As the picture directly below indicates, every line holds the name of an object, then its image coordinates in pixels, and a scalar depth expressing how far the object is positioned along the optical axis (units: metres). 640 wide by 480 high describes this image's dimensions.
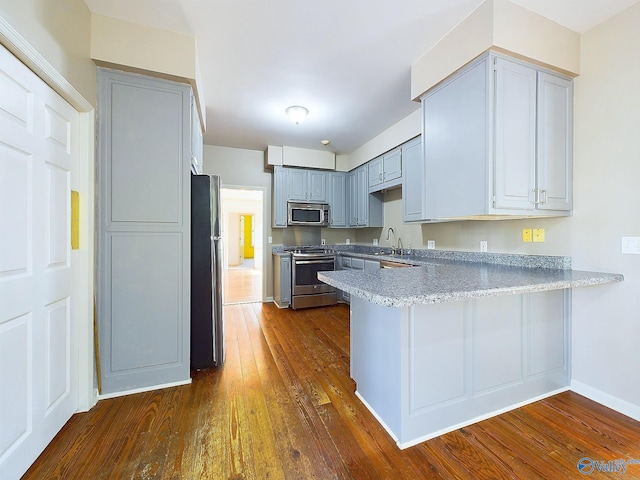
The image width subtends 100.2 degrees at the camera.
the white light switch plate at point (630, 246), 1.68
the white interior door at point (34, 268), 1.22
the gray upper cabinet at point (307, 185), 4.64
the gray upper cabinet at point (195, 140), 2.32
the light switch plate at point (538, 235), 2.17
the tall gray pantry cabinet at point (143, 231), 1.93
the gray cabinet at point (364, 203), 4.52
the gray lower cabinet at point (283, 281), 4.38
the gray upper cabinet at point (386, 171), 3.70
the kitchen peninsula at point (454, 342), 1.44
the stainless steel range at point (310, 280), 4.24
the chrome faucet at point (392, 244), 4.09
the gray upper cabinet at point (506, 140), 1.79
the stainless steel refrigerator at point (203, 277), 2.29
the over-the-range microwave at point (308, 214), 4.60
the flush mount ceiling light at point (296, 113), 3.13
